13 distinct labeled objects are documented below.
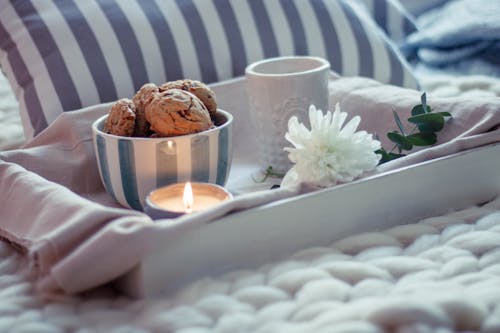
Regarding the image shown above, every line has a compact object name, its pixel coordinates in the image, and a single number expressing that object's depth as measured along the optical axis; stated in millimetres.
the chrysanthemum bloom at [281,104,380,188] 926
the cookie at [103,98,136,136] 983
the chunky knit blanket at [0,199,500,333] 789
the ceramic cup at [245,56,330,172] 1060
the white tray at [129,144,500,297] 858
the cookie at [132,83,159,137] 995
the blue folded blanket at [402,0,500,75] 1448
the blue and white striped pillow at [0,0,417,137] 1158
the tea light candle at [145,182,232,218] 909
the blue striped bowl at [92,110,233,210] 970
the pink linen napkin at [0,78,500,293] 835
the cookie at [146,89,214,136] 968
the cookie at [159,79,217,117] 1021
